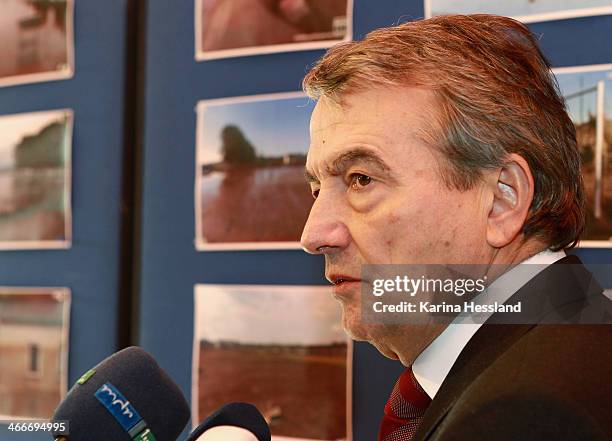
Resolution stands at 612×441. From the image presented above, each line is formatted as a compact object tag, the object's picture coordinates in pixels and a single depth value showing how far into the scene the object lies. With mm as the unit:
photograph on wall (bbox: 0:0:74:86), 1333
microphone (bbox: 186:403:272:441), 741
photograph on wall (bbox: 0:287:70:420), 1312
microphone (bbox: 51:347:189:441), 771
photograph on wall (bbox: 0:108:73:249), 1325
